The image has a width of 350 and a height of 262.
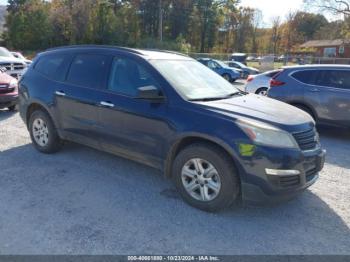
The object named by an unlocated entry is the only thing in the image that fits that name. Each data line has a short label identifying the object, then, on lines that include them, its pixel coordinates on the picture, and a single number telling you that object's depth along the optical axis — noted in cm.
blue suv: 336
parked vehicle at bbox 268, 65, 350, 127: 684
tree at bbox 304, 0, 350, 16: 4059
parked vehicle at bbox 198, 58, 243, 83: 2106
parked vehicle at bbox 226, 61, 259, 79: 2435
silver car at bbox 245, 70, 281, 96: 1055
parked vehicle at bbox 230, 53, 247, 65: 3885
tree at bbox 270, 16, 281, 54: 7450
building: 5499
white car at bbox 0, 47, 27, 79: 1269
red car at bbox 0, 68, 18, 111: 855
